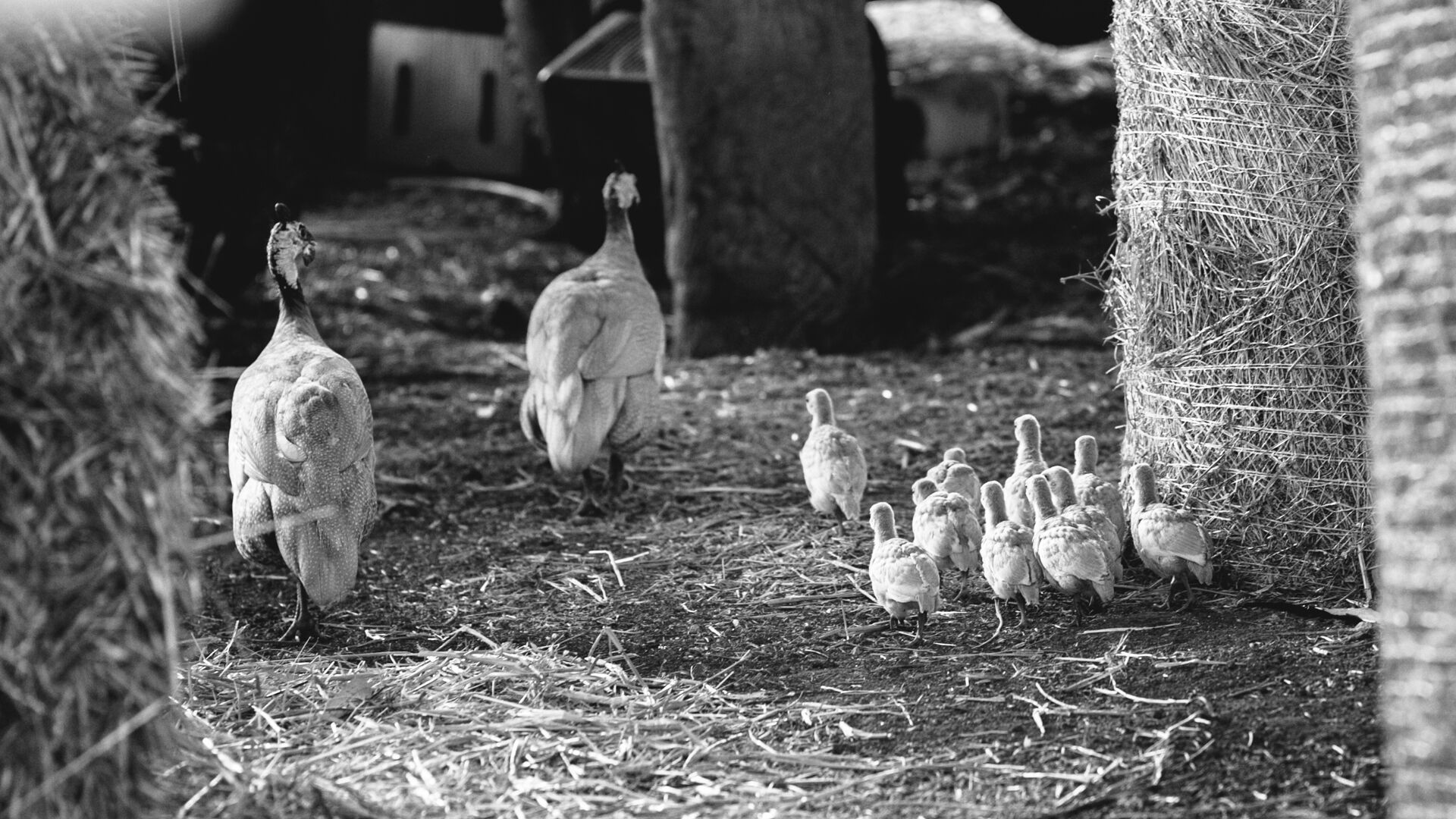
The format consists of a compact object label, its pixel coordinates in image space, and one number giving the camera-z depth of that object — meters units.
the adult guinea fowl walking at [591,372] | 12.86
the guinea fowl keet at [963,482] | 11.28
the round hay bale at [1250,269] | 9.16
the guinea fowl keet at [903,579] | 9.37
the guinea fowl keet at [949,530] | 10.02
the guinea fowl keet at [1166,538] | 9.44
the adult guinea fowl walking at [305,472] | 9.82
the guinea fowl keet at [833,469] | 11.77
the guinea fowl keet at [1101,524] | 9.33
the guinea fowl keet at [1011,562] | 9.48
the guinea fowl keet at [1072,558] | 9.20
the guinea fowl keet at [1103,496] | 10.38
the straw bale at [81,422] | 5.36
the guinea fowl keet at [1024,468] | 10.79
